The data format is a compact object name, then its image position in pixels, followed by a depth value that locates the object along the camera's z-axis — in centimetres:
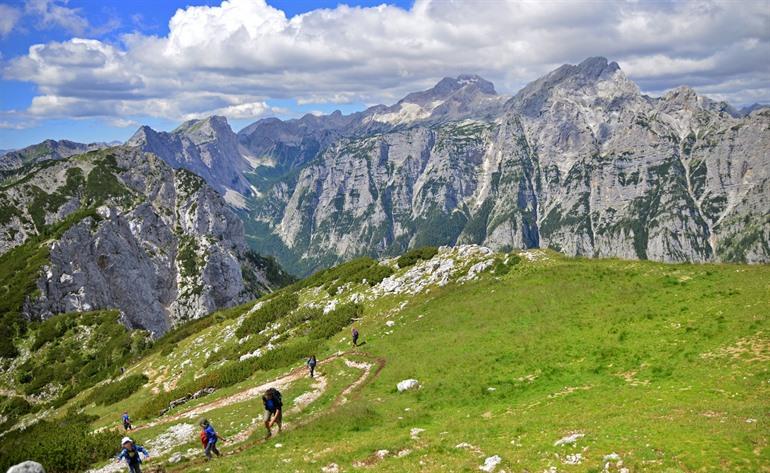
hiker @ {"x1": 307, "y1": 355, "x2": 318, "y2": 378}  4700
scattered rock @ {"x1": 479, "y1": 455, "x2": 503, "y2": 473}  2255
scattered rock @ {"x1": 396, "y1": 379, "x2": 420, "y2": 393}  4022
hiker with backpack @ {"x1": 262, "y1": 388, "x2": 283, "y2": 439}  3244
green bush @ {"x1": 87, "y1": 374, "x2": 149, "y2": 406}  6988
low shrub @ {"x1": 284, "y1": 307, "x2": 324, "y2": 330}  7638
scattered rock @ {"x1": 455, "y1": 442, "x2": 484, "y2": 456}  2488
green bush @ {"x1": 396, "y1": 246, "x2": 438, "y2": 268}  8435
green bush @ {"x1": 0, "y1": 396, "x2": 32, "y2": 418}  8564
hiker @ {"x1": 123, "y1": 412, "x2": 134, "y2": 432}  4365
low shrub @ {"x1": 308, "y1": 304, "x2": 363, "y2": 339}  6456
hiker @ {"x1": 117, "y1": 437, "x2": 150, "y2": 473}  2573
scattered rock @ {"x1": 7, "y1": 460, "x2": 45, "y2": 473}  2082
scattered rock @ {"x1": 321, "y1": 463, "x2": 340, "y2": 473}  2453
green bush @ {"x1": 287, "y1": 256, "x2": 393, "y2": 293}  8338
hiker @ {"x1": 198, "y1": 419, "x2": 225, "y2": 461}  2919
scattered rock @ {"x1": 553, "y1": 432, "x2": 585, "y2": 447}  2398
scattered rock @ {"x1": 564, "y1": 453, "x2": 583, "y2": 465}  2191
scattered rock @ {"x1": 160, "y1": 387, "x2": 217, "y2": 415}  5312
